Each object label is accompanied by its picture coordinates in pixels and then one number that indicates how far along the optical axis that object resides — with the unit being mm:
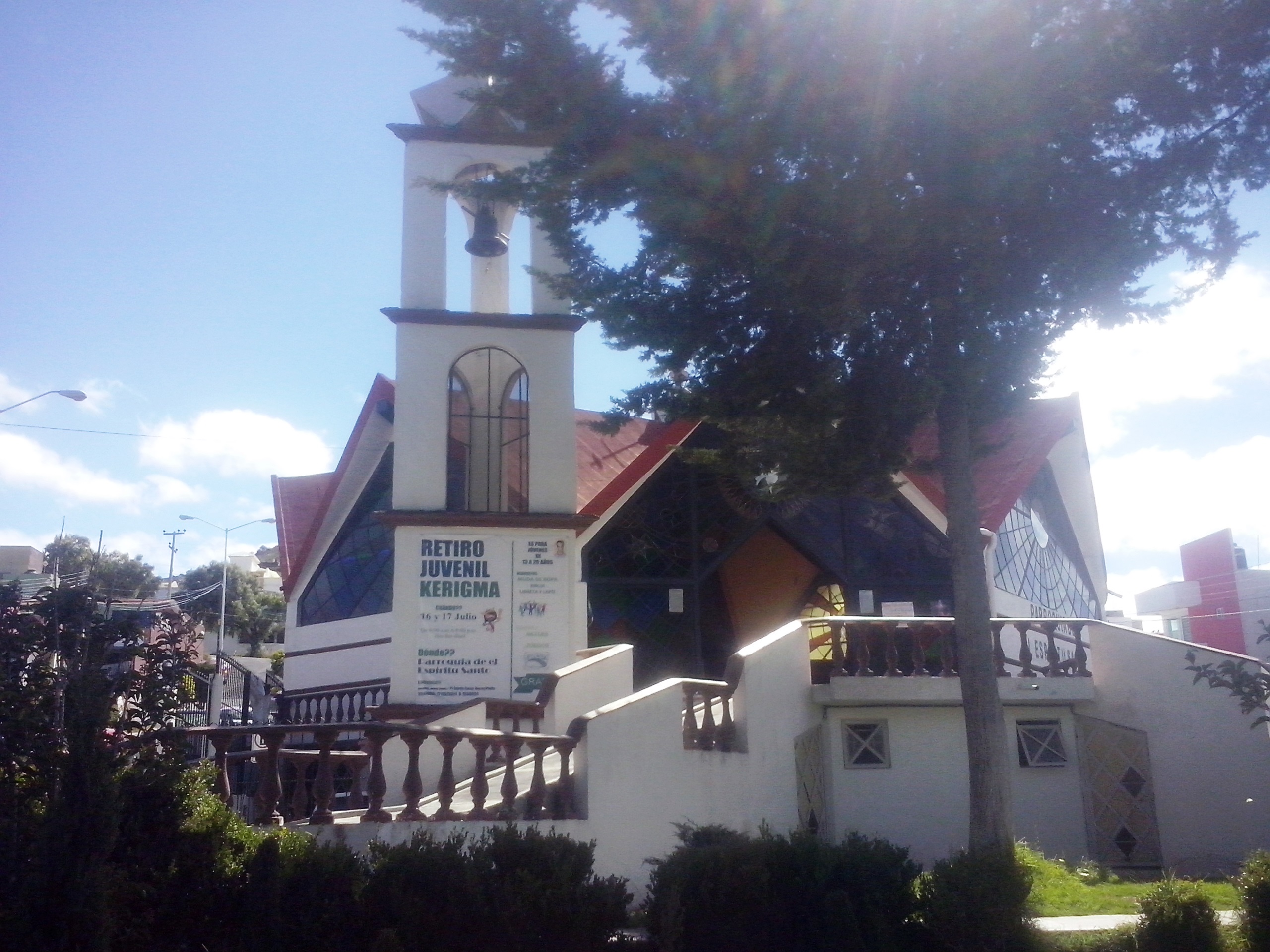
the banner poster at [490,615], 13172
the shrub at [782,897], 7422
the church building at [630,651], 9727
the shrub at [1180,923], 7156
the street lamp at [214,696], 20562
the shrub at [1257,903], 7148
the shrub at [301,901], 6180
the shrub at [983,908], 7547
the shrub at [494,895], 6434
